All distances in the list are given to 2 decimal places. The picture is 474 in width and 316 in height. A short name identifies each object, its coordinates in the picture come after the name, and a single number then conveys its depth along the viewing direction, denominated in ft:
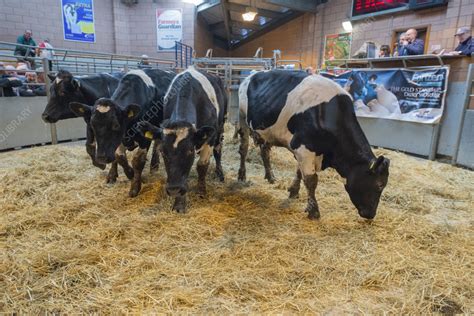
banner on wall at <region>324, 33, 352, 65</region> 40.16
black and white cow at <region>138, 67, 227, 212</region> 9.07
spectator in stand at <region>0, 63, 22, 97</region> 19.92
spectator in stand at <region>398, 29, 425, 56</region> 23.49
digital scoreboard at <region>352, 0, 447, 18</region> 30.32
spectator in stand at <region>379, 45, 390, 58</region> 26.06
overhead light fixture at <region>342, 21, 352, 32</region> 38.50
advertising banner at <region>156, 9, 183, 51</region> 50.08
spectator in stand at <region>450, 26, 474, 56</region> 21.42
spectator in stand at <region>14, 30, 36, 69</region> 29.56
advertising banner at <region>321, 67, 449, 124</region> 20.17
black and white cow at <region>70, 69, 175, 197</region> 10.30
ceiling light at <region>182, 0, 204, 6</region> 48.02
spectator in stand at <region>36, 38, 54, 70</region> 29.76
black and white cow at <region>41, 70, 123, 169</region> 13.70
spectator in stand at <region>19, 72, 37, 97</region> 21.70
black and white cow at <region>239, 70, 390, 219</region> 9.84
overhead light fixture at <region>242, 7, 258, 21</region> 40.32
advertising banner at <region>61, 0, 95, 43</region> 43.96
